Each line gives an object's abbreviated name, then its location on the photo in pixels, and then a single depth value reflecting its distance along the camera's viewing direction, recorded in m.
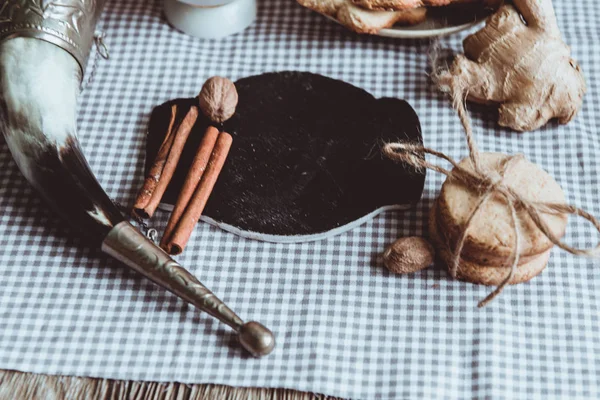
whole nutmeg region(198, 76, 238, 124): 0.95
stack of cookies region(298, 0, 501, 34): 0.98
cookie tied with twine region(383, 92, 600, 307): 0.77
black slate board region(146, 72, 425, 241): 0.90
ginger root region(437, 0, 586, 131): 0.94
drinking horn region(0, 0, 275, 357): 0.80
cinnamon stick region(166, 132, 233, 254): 0.87
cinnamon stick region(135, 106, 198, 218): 0.89
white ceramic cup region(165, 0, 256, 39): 1.06
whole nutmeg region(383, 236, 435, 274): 0.84
